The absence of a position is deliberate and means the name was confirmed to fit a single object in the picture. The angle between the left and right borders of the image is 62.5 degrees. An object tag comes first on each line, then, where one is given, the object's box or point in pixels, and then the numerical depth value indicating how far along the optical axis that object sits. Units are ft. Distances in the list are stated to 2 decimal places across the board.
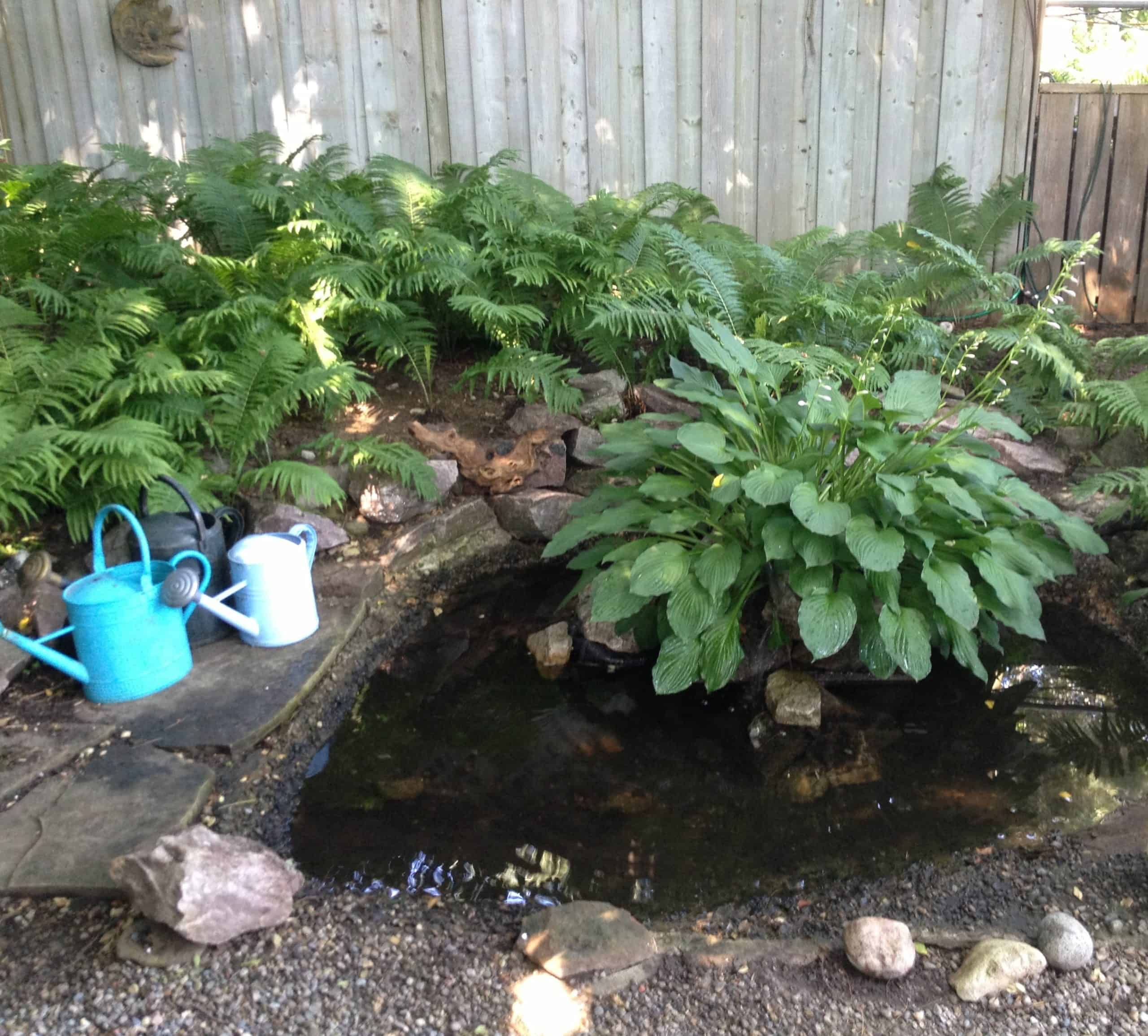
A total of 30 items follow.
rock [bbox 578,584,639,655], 12.28
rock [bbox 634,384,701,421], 16.25
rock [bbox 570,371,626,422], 16.43
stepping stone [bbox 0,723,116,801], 9.13
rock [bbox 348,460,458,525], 14.23
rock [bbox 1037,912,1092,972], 6.93
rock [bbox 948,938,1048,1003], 6.74
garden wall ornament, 17.97
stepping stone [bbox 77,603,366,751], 9.91
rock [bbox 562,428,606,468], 15.88
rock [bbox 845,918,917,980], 6.92
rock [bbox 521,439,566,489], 15.60
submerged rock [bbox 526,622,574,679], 12.23
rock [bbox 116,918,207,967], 6.92
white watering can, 11.30
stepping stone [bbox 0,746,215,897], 7.83
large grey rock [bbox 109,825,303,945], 6.89
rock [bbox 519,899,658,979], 7.04
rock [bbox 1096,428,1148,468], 14.94
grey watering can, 11.60
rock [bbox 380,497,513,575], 14.05
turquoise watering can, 10.13
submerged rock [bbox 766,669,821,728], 10.85
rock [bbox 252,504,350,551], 13.28
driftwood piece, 15.24
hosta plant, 9.92
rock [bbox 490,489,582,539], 15.03
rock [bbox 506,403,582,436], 16.01
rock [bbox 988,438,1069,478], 15.12
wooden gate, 18.40
